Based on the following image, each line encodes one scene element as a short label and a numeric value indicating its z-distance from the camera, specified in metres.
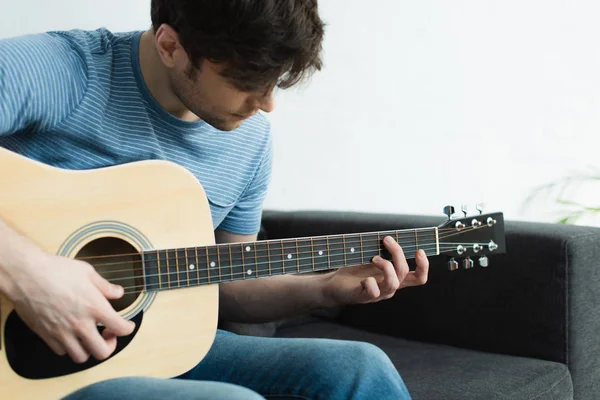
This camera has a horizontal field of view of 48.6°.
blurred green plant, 2.19
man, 0.88
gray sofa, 1.37
